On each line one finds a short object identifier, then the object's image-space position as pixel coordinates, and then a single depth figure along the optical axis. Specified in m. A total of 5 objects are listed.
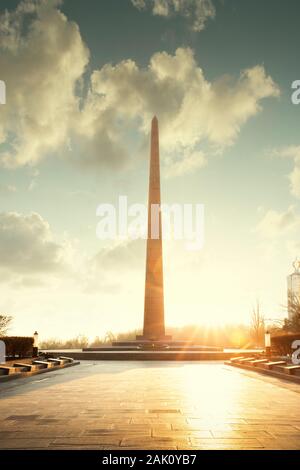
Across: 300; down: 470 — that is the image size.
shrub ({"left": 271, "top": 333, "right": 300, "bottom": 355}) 21.22
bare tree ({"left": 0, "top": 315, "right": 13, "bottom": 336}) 29.94
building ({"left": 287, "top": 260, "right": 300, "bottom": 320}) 37.81
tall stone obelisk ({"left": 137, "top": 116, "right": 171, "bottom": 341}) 37.47
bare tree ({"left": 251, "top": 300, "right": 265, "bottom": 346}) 47.94
